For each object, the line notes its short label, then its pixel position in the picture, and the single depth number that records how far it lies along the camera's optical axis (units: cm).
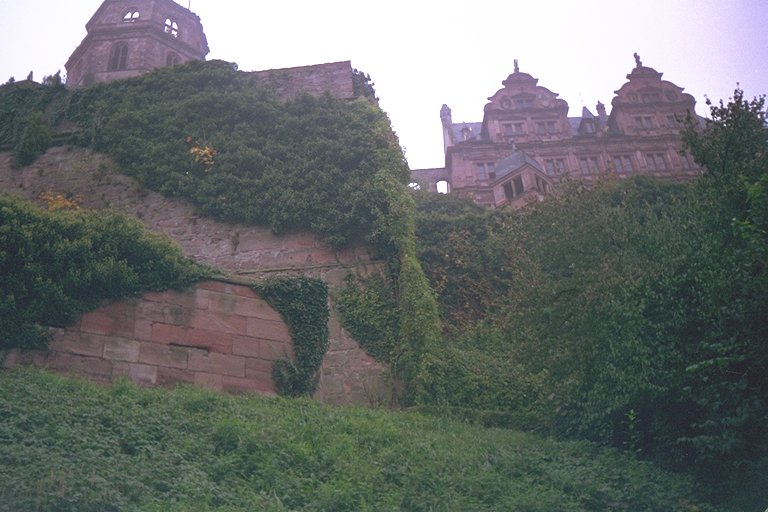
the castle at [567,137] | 4891
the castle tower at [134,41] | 4225
